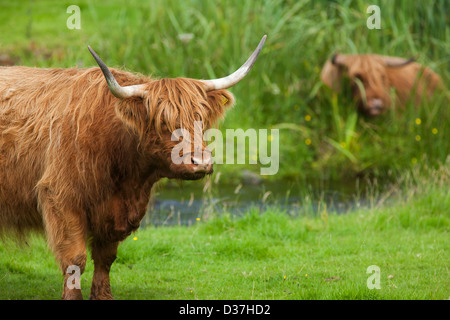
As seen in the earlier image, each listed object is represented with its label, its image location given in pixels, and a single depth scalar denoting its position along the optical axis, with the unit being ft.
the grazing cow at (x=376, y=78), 67.92
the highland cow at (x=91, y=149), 29.17
